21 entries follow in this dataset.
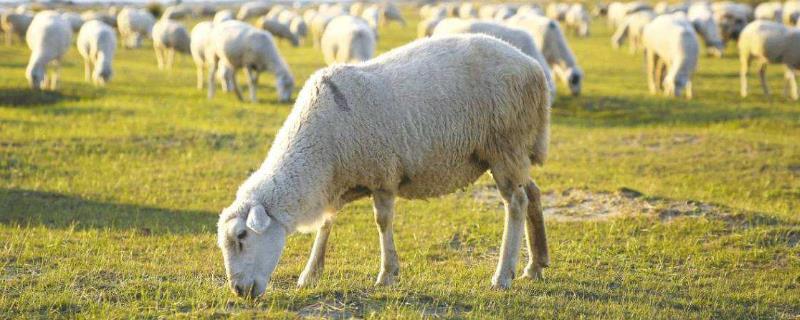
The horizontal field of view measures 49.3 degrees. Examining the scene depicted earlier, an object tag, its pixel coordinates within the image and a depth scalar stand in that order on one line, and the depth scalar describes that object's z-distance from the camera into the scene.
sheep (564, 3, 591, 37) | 50.62
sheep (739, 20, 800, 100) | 22.67
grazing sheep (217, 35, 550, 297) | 6.39
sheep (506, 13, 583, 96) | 23.30
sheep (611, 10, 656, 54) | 37.84
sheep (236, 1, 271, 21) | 63.24
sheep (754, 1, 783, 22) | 44.25
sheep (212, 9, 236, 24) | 36.60
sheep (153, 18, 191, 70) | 32.03
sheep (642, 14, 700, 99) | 22.94
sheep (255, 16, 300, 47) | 43.84
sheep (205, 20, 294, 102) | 21.31
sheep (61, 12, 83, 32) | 41.75
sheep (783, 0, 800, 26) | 40.51
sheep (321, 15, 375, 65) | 24.22
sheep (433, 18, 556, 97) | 19.23
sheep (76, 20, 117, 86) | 24.05
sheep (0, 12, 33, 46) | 37.69
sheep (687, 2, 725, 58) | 35.28
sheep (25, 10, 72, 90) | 21.88
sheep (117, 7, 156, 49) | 42.15
